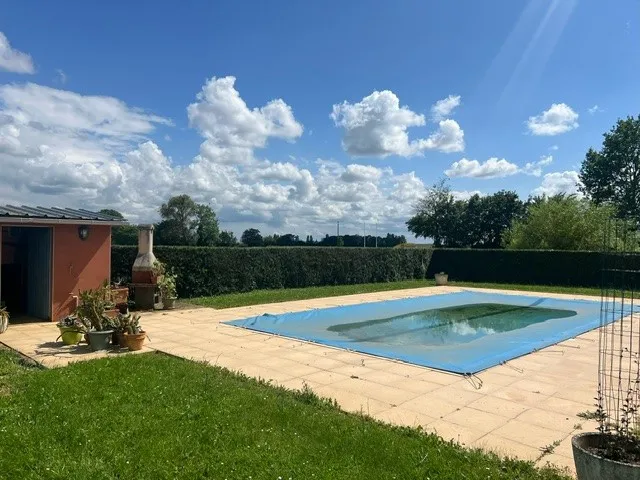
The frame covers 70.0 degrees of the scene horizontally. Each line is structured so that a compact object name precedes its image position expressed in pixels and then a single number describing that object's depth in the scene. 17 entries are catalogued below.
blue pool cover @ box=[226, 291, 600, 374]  8.43
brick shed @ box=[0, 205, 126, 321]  10.20
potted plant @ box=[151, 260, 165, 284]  12.55
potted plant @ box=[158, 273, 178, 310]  12.59
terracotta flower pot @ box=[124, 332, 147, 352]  7.70
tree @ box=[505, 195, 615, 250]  24.20
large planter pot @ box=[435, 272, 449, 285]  22.98
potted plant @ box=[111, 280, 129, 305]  10.96
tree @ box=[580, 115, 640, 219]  40.84
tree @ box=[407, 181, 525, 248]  44.22
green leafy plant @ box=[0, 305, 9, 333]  8.93
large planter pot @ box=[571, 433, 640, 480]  2.62
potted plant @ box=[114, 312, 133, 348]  7.82
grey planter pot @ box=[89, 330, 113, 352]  7.68
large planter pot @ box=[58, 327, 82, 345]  7.96
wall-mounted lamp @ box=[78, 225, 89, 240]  10.69
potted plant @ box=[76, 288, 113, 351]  7.70
